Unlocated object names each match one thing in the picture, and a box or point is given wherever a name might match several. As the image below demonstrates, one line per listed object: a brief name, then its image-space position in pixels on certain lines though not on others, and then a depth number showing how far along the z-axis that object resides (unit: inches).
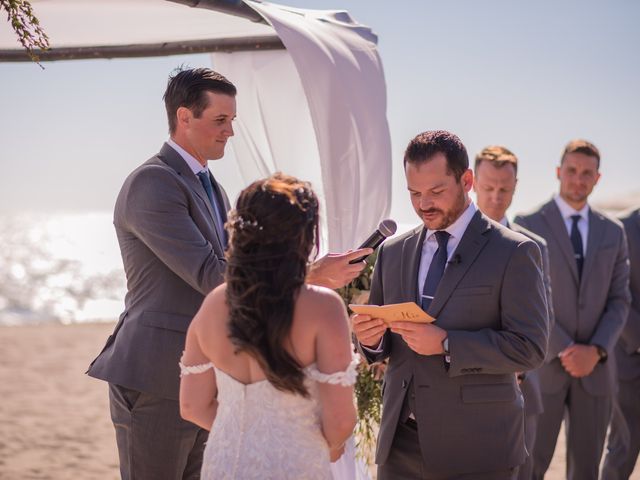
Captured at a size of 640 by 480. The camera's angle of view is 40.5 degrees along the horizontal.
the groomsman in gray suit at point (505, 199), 185.2
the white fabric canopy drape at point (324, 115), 171.0
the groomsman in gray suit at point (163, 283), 138.3
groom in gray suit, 123.6
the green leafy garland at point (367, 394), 191.0
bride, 98.0
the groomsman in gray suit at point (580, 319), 213.6
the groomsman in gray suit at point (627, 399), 242.8
